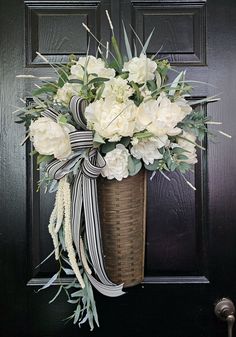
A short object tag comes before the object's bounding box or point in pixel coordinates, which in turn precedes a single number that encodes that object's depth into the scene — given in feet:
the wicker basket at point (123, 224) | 3.09
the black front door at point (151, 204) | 4.15
